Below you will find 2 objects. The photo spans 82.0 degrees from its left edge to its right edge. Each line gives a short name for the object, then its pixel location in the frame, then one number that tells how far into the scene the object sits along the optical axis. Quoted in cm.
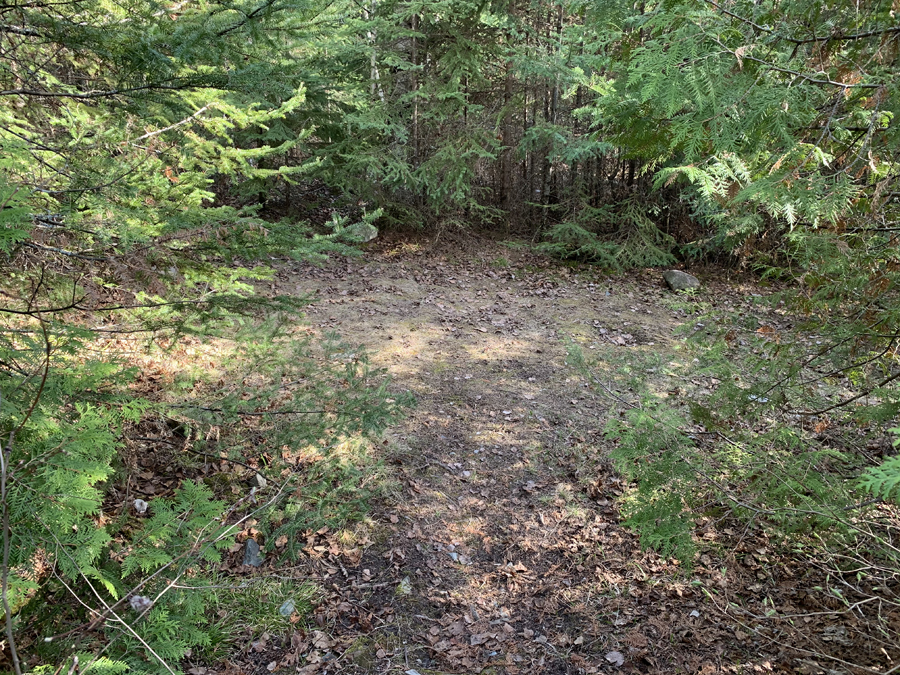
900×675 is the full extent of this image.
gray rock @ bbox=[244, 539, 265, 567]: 391
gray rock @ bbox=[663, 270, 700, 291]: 1061
